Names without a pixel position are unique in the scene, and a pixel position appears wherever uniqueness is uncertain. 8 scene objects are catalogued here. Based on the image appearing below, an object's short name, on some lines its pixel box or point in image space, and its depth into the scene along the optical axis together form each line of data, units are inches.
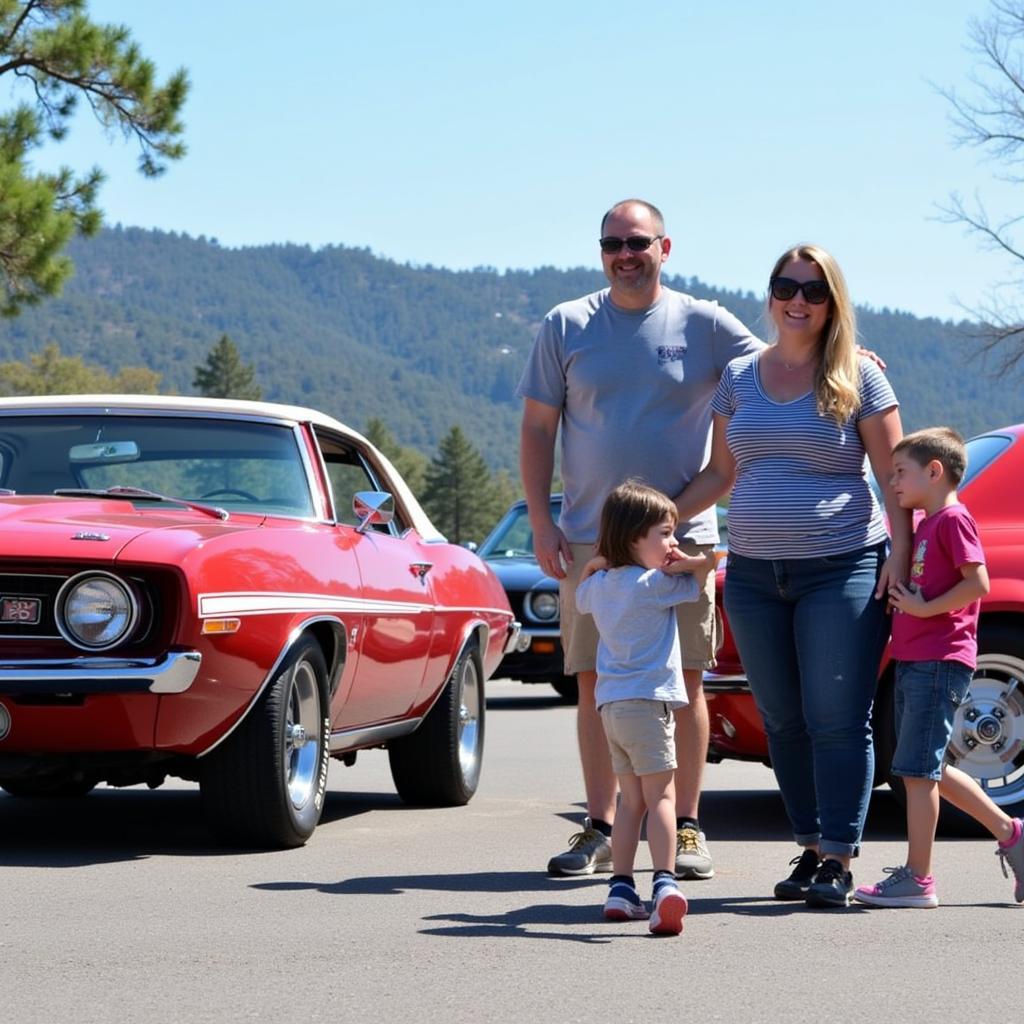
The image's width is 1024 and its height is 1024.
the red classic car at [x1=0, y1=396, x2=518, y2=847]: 410.3
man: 425.9
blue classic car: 1079.2
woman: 381.8
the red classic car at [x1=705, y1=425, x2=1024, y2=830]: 478.2
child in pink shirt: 374.4
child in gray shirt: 362.5
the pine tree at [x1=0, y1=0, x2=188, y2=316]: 1516.3
